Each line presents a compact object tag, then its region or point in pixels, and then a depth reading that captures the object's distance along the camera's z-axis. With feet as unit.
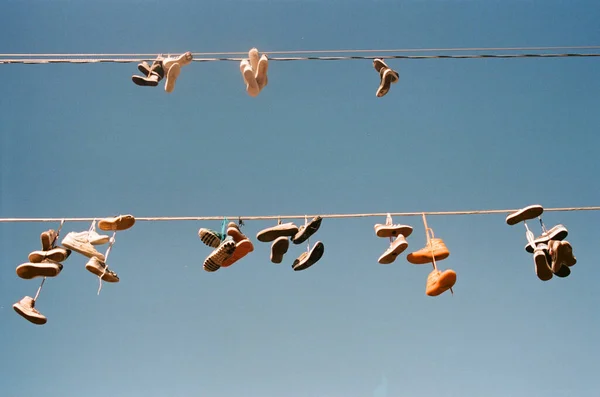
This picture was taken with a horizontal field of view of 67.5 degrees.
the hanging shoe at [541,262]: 14.66
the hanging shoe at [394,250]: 14.66
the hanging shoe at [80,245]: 14.67
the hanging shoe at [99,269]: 14.46
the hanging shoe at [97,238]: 15.24
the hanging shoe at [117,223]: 14.26
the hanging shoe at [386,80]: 16.76
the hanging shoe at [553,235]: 14.75
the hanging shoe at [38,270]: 14.35
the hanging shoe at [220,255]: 14.48
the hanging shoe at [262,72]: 15.43
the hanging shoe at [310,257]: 15.35
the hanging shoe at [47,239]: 15.11
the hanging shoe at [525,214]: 13.96
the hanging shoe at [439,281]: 13.62
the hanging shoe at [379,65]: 16.63
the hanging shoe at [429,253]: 14.98
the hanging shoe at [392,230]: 15.17
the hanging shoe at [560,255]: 14.33
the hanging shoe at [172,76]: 15.65
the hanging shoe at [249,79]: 15.97
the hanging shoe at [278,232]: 15.29
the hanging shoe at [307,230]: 14.60
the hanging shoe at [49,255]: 14.80
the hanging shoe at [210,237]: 15.05
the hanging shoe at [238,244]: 14.70
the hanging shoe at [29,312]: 14.57
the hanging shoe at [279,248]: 15.16
